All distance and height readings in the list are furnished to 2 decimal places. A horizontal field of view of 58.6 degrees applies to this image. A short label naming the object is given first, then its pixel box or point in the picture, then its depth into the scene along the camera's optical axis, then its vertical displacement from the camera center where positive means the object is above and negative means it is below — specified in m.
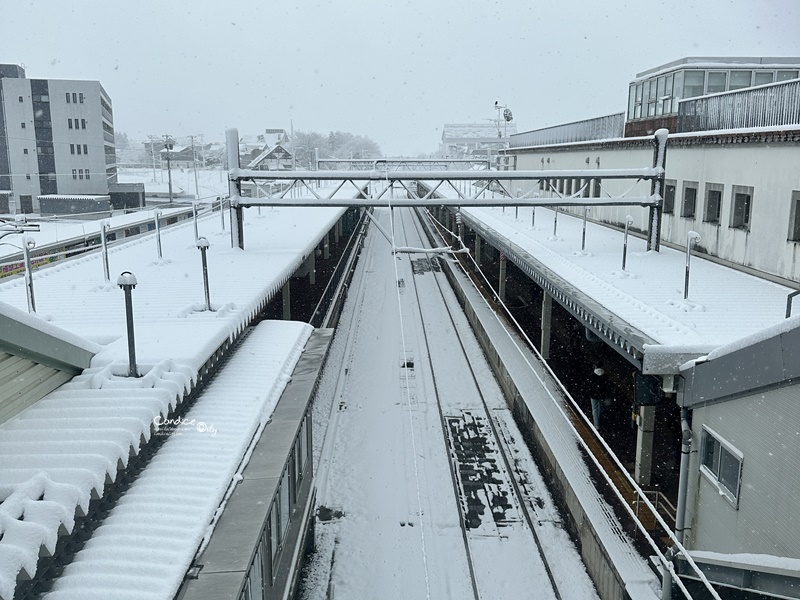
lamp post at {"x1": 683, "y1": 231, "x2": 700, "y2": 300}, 9.32 -0.86
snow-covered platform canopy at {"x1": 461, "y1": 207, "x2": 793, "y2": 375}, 7.43 -1.66
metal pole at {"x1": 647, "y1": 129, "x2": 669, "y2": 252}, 13.83 -0.22
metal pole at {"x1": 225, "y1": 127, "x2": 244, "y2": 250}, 15.13 -0.44
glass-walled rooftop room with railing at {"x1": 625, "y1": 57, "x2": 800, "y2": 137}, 18.39 +2.39
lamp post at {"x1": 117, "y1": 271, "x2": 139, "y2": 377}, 5.42 -1.02
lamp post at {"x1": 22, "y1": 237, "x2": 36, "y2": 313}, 8.24 -1.14
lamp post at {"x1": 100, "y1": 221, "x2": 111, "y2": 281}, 11.22 -1.30
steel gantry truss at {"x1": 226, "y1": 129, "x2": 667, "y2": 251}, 13.99 -0.12
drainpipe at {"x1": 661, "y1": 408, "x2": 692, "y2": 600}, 6.64 -2.94
